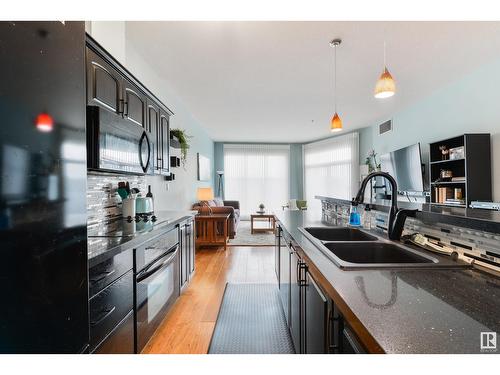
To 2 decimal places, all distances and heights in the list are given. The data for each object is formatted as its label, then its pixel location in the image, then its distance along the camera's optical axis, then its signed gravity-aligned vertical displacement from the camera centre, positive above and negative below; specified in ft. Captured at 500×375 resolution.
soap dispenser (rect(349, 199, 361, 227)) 6.39 -0.78
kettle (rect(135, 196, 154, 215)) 8.12 -0.48
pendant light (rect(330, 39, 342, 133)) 9.01 +5.08
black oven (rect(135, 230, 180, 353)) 5.50 -2.32
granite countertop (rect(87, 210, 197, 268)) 4.07 -0.94
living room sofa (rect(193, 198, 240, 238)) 16.78 -1.37
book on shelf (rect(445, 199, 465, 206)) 11.92 -0.67
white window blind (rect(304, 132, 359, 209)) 24.36 +2.12
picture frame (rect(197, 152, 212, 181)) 20.30 +1.87
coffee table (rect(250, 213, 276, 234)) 21.35 -2.55
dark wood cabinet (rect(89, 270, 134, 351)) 3.95 -1.99
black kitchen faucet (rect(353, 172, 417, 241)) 4.52 -0.46
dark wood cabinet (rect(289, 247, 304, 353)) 4.75 -2.31
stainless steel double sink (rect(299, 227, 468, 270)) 3.17 -1.00
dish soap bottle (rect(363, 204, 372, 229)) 6.38 -0.78
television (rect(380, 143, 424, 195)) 14.74 +1.19
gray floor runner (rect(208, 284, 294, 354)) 6.32 -3.84
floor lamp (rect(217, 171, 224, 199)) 28.66 +0.39
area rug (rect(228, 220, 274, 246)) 17.76 -3.67
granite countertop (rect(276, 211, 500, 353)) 1.70 -0.99
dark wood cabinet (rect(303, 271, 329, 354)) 3.16 -1.80
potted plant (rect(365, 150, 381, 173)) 21.27 +2.20
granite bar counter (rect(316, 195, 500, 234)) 2.92 -0.40
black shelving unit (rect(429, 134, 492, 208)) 11.23 +0.84
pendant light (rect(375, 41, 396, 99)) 7.61 +3.03
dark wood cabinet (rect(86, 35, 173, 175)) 5.56 +2.48
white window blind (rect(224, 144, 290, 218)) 29.68 +1.62
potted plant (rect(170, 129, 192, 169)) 12.06 +2.53
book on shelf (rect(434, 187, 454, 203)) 13.01 -0.34
